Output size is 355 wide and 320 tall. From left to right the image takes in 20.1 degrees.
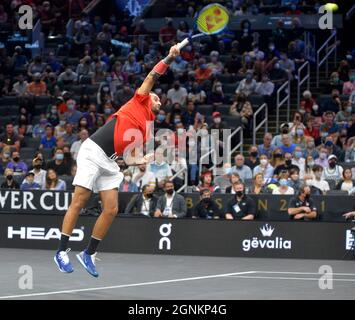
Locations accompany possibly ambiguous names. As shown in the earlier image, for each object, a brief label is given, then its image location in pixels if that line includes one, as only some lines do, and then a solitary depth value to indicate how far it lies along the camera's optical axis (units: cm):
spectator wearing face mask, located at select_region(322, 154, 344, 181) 2075
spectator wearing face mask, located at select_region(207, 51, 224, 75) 2705
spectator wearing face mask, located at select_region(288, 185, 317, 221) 1881
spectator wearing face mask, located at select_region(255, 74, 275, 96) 2578
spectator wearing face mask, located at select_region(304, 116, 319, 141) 2295
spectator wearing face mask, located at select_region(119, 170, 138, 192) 2088
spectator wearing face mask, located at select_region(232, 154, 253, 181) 2125
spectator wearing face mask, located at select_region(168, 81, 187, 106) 2588
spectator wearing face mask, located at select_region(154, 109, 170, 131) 2402
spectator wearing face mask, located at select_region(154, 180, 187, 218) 1945
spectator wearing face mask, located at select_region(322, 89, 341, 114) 2420
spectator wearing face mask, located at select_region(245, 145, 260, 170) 2191
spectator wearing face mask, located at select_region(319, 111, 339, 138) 2302
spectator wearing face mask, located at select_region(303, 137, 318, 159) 2164
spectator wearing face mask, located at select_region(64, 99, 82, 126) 2616
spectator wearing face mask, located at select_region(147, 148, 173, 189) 2139
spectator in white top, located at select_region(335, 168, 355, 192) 1976
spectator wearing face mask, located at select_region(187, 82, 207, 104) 2571
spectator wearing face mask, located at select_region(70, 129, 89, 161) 2373
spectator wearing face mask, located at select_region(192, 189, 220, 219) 1950
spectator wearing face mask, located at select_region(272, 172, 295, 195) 1975
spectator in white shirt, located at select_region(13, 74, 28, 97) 2875
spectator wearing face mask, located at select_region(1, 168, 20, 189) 2132
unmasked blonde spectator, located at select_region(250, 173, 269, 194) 2000
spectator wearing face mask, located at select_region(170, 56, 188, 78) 2759
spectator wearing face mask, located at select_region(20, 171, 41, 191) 2145
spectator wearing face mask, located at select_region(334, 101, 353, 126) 2333
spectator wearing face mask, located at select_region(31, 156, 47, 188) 2191
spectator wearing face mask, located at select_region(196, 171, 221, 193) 2048
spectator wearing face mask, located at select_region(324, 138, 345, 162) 2175
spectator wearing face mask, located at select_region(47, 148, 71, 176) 2286
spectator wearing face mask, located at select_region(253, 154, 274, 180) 2115
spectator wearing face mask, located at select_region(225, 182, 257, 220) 1917
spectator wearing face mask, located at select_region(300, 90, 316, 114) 2469
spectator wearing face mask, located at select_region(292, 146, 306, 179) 2122
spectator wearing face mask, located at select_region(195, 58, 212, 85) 2678
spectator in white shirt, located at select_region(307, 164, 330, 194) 2009
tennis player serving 1213
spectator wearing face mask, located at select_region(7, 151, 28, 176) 2330
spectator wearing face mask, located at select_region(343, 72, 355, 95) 2480
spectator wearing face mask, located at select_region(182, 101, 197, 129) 2439
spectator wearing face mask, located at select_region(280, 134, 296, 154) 2192
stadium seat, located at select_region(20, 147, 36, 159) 2522
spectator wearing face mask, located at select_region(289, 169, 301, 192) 2006
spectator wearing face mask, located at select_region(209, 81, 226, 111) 2573
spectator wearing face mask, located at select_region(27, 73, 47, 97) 2842
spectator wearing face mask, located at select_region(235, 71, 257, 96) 2575
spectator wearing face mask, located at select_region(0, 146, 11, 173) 2427
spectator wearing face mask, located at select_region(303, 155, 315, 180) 2091
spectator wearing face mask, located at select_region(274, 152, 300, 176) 2067
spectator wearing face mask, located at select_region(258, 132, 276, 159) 2258
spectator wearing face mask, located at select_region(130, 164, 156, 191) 2105
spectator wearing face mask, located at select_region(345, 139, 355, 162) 2145
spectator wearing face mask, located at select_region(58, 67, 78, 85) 2880
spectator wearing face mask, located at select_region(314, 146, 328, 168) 2111
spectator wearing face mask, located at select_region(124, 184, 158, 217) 1964
